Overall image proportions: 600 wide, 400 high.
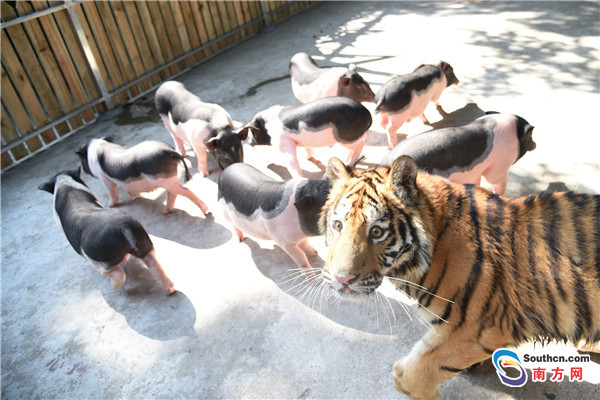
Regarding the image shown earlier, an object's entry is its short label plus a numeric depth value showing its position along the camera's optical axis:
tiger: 1.75
